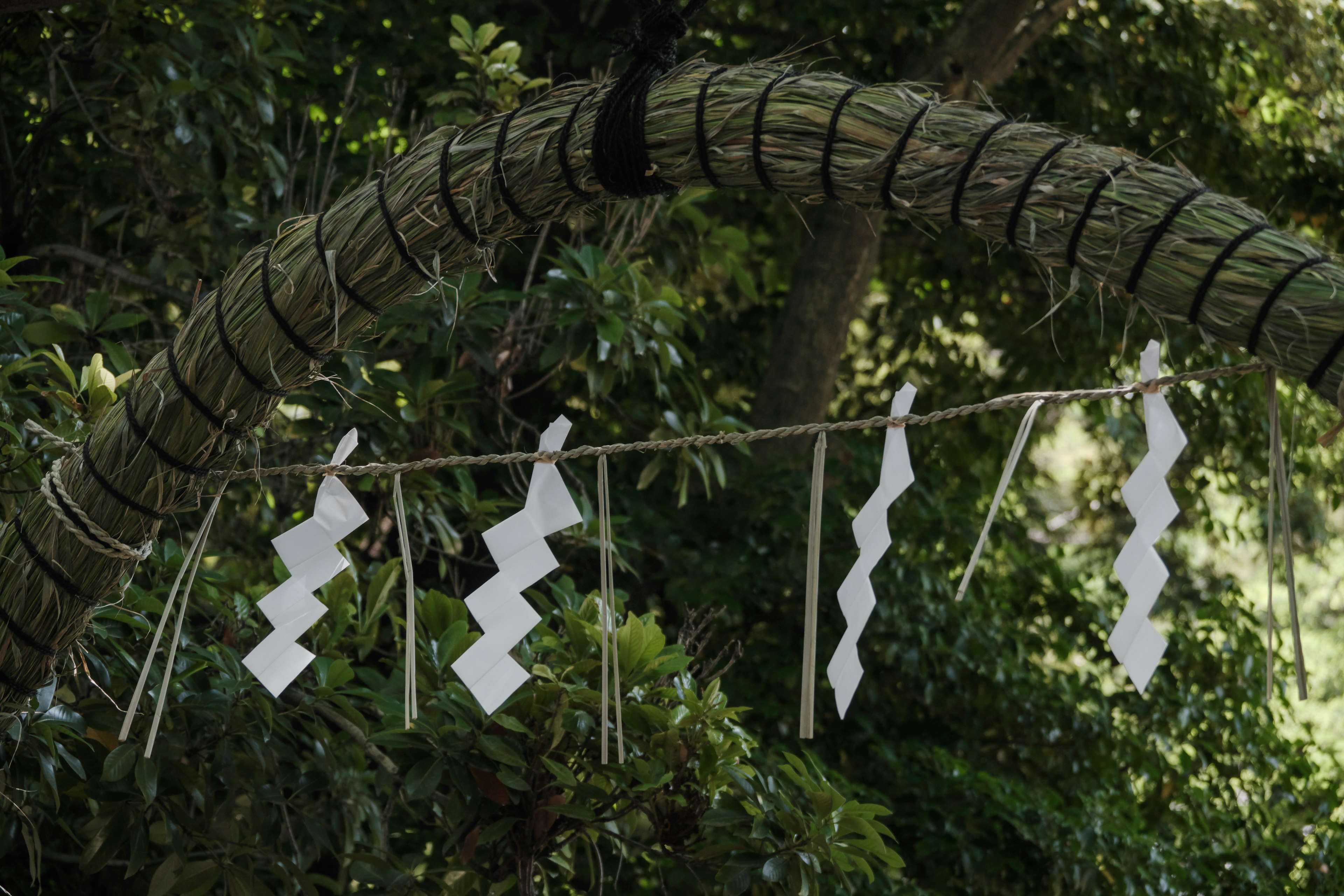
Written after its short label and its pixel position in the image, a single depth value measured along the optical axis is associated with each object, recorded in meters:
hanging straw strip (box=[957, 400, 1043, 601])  4.44
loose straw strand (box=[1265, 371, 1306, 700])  4.31
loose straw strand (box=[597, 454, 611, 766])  4.66
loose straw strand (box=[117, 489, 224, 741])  4.71
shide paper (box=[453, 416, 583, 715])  4.70
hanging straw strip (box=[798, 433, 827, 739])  4.58
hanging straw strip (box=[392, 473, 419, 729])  4.71
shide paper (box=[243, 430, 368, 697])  4.76
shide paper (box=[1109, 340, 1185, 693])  4.46
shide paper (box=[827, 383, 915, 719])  4.58
